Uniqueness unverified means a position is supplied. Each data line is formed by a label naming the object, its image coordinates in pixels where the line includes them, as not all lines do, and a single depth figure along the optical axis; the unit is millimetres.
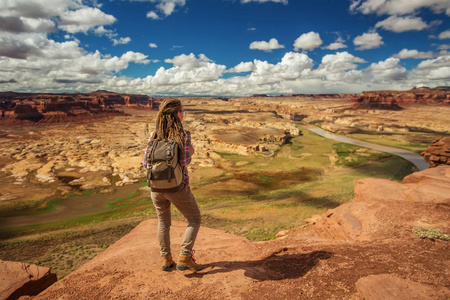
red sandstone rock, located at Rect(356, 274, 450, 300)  3576
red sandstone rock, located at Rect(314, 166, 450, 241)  7293
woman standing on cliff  3971
